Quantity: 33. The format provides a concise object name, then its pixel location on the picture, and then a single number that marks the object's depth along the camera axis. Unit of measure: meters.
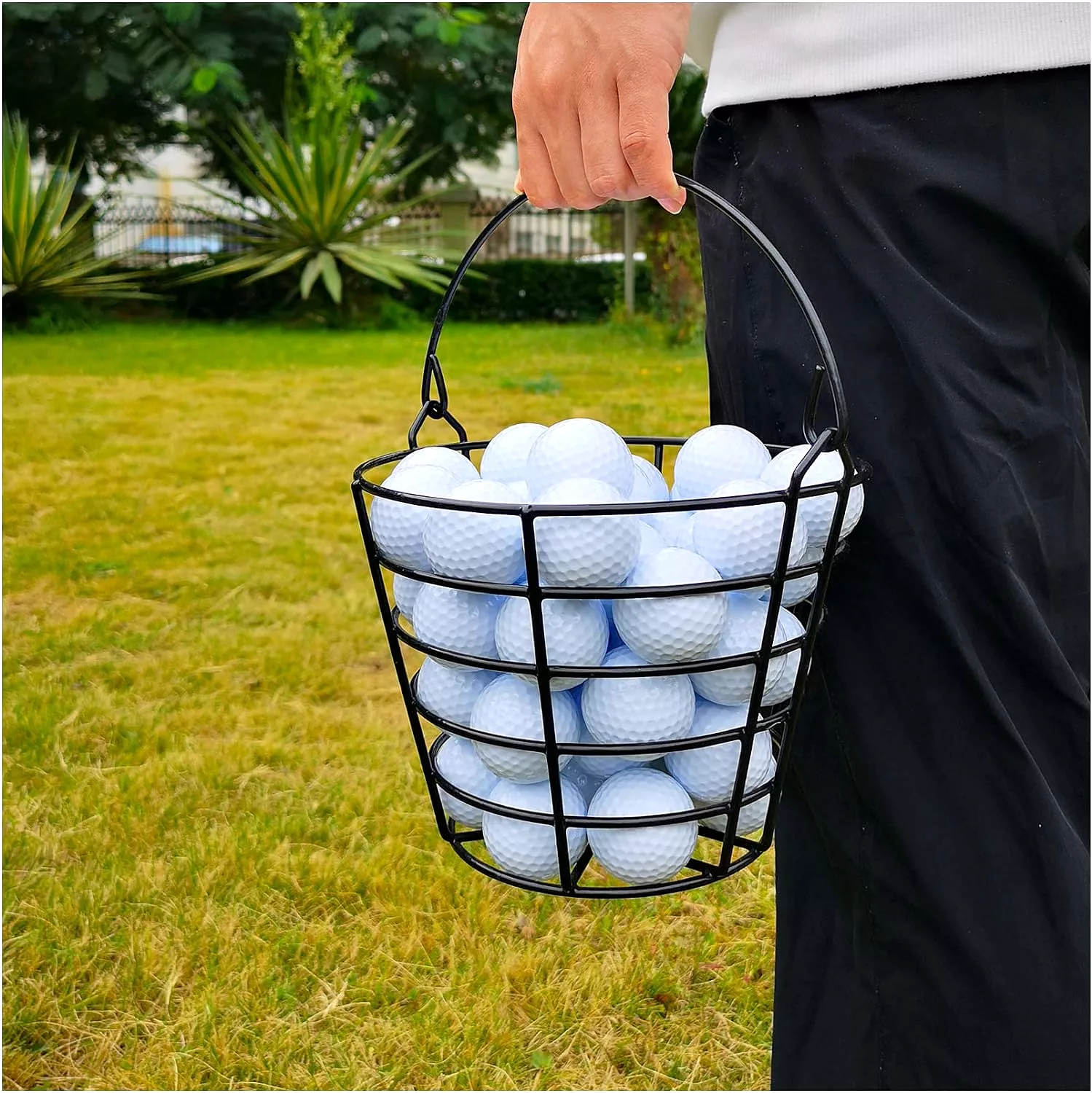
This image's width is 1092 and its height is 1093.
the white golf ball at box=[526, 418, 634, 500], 0.77
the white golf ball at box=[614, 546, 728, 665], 0.71
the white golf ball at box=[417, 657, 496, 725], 0.82
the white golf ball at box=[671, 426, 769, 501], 0.79
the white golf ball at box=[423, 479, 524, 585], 0.71
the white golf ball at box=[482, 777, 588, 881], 0.79
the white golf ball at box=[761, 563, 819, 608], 0.77
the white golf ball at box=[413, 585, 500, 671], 0.78
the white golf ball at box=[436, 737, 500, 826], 0.84
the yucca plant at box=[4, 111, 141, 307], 7.78
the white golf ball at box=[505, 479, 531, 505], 0.77
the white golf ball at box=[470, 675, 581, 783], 0.76
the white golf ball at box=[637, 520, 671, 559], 0.74
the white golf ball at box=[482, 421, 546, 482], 0.86
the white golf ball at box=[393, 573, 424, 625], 0.86
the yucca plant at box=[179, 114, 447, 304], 8.63
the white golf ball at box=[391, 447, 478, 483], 0.81
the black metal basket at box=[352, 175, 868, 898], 0.69
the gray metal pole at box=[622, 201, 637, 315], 8.17
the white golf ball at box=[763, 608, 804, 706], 0.78
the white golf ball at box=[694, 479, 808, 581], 0.72
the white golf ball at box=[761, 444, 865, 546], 0.74
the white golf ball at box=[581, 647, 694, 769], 0.73
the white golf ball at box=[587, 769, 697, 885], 0.77
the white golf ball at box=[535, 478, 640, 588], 0.70
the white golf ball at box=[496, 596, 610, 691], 0.73
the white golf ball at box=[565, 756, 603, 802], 0.81
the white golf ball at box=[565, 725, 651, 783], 0.78
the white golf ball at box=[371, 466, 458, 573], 0.77
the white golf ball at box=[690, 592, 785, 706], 0.75
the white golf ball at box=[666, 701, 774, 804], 0.78
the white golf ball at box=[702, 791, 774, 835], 0.83
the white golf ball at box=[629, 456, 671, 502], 0.83
